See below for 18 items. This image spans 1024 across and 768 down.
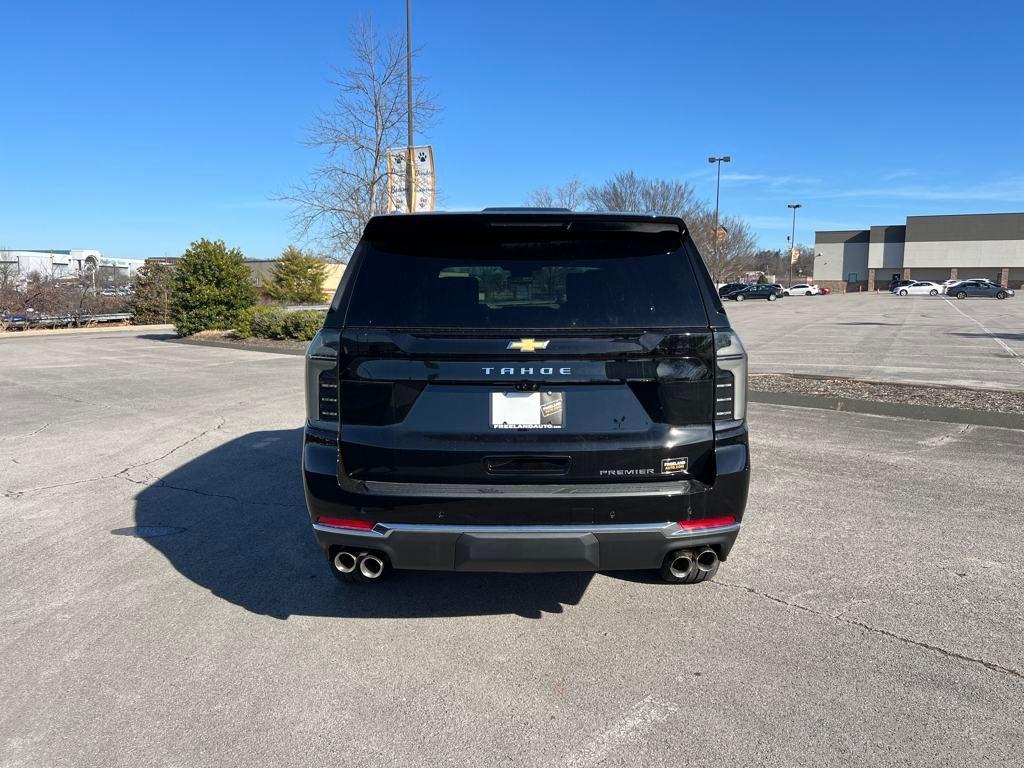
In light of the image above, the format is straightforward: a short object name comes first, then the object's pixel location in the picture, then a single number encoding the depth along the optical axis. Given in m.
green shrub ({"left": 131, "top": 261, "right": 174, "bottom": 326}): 30.05
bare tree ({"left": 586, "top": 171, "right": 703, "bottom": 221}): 43.66
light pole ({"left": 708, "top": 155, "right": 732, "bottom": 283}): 55.30
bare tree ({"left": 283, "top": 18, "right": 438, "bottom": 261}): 19.27
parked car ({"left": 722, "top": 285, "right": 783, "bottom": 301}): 59.06
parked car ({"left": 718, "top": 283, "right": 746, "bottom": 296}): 61.94
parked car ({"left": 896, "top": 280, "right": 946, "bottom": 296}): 66.31
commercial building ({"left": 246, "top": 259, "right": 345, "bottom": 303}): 44.72
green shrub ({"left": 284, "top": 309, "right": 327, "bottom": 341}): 18.94
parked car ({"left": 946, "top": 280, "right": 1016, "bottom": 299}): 54.88
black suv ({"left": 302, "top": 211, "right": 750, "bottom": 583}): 2.96
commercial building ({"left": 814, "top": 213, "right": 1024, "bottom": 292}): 84.88
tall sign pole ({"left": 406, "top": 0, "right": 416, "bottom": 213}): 16.88
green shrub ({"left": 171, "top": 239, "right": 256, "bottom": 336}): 21.77
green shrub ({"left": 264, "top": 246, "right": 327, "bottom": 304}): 39.62
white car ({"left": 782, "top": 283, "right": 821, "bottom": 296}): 74.12
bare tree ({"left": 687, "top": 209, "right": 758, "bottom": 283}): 51.09
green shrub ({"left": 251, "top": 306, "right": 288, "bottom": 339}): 19.66
